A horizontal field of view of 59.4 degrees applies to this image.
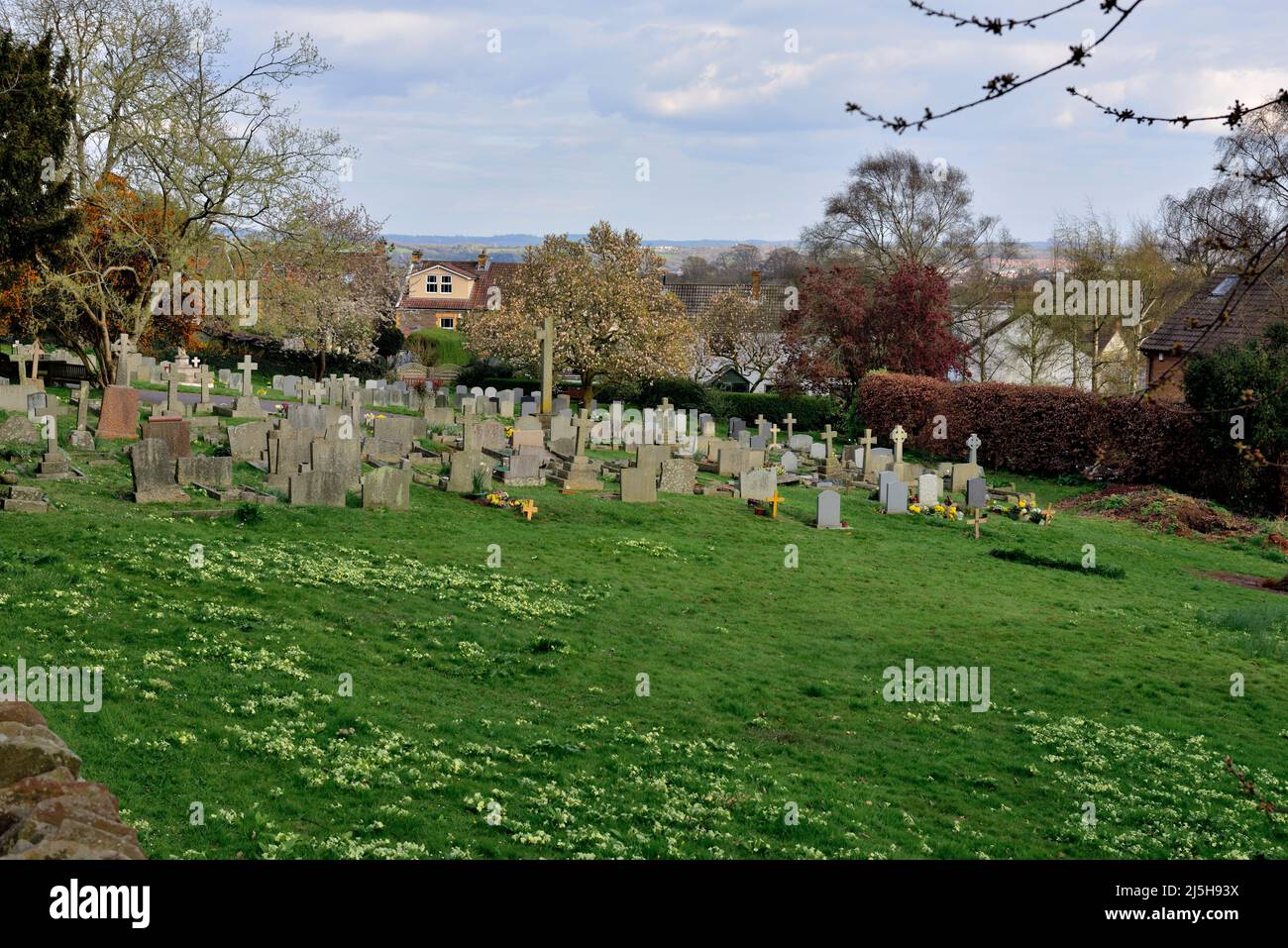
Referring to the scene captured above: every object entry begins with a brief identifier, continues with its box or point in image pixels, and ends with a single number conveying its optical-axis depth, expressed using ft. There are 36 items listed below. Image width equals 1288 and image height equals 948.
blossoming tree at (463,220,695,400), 150.82
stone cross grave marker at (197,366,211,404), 97.92
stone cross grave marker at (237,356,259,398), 107.55
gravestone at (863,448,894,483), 97.66
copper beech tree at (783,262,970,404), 152.87
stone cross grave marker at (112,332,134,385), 92.27
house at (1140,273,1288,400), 117.39
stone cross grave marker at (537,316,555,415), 115.14
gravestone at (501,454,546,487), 79.20
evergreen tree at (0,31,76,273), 73.26
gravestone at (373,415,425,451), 86.33
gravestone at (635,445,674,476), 84.75
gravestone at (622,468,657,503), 76.43
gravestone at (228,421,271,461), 73.97
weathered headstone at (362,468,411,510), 64.54
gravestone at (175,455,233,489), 63.77
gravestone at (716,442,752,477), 94.63
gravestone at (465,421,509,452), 90.60
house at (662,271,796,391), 202.80
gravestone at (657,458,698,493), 81.66
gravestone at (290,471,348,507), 62.54
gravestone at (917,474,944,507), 86.99
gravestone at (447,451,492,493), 73.31
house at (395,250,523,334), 278.46
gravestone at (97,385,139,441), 77.51
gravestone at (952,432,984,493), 96.68
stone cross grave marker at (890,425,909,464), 97.21
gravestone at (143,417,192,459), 66.54
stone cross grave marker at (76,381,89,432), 78.12
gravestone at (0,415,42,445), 70.43
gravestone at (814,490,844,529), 76.54
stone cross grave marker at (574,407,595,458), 85.05
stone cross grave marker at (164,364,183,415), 86.22
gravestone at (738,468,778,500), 82.38
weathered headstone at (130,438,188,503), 59.16
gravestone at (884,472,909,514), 84.28
